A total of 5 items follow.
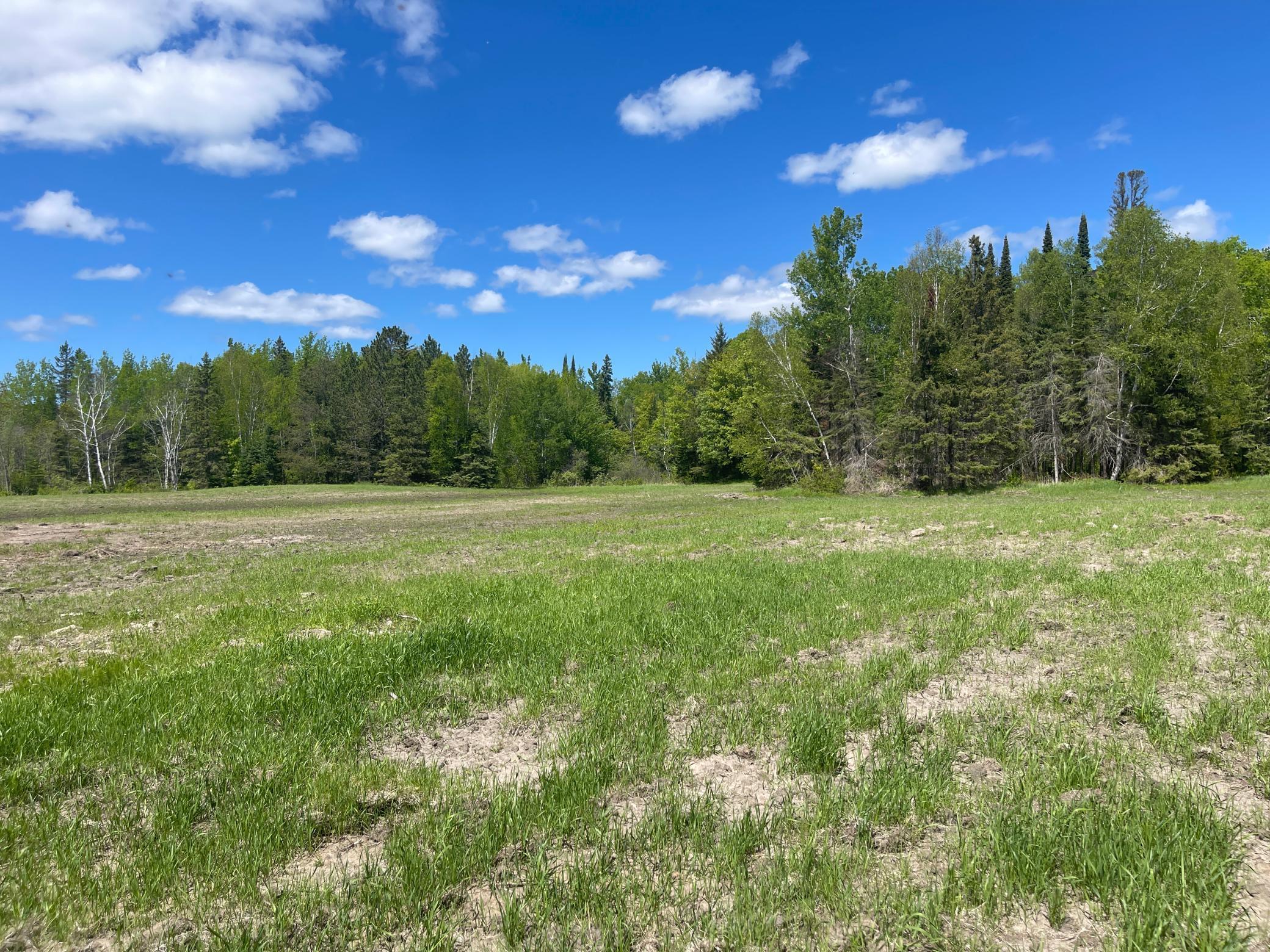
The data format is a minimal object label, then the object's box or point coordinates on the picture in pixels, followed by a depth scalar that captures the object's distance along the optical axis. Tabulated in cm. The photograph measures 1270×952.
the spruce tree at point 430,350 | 11375
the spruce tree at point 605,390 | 12462
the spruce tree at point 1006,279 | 5981
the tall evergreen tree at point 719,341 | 8088
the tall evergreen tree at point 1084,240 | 6469
